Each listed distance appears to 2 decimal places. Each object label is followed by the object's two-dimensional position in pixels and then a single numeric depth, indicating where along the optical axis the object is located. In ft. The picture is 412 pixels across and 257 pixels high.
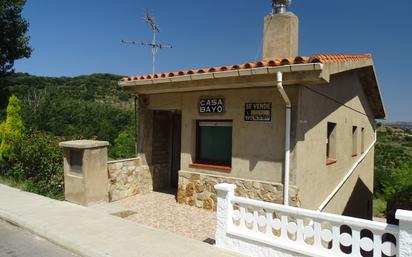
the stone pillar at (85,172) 27.78
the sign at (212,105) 27.04
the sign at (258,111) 24.43
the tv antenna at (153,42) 47.96
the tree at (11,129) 41.70
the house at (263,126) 23.06
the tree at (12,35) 49.75
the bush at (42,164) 32.89
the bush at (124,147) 59.16
